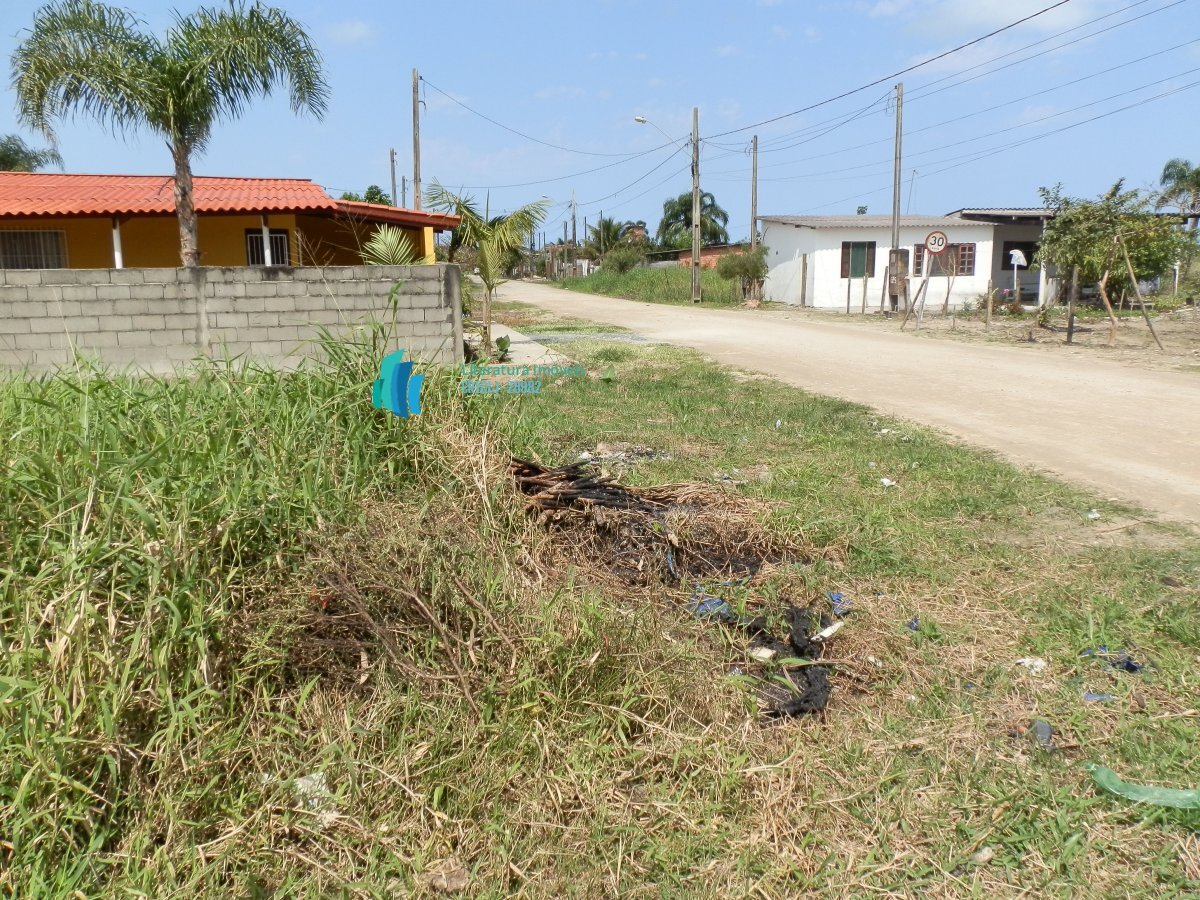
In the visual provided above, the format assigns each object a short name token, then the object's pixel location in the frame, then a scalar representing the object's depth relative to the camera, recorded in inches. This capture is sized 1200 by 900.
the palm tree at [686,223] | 2148.1
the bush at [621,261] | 1908.2
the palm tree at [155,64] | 475.8
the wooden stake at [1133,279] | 599.2
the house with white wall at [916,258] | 1216.8
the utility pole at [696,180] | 1259.8
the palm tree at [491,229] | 564.4
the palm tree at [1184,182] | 890.7
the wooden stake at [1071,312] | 645.0
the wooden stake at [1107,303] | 610.6
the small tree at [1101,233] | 652.7
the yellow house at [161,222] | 646.5
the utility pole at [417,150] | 1099.9
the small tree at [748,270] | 1328.7
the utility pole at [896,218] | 1031.6
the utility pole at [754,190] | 1395.2
